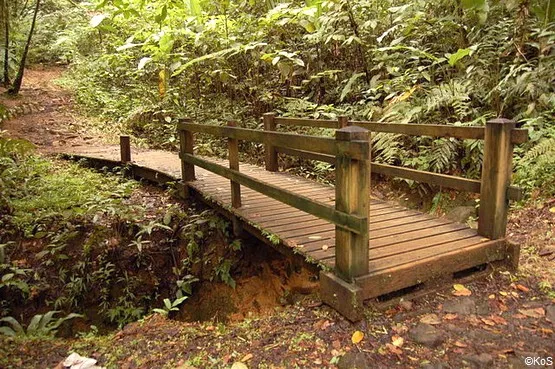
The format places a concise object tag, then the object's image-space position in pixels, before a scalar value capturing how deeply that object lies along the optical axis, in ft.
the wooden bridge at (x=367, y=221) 9.92
